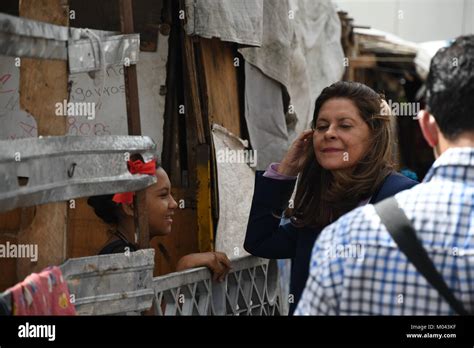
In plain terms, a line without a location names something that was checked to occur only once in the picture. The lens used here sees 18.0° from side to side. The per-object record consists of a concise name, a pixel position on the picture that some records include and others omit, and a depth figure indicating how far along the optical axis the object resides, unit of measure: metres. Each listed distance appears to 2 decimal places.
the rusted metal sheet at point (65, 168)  4.55
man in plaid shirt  3.75
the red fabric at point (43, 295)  4.41
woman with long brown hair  5.94
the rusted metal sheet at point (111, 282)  5.27
